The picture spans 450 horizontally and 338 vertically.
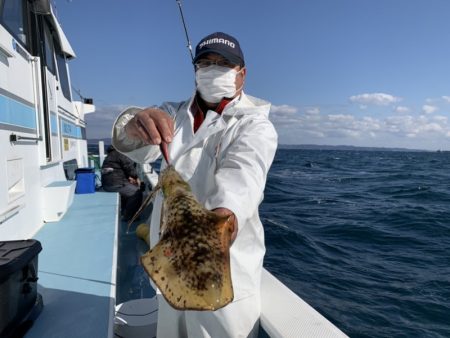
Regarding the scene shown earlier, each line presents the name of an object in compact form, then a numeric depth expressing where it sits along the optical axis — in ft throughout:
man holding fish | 5.46
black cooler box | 5.81
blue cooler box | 20.56
